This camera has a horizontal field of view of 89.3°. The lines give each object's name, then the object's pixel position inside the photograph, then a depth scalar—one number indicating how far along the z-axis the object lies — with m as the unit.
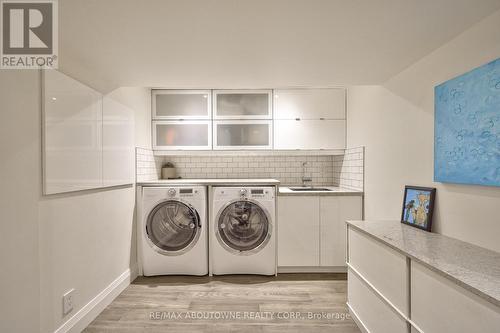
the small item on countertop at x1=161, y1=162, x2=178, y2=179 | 3.48
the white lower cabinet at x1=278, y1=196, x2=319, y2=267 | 2.90
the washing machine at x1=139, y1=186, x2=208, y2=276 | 2.81
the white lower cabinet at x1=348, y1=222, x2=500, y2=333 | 0.99
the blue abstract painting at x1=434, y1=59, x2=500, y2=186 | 1.27
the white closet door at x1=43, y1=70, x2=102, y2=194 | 1.57
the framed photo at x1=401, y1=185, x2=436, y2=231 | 1.74
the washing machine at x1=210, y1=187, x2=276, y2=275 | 2.83
